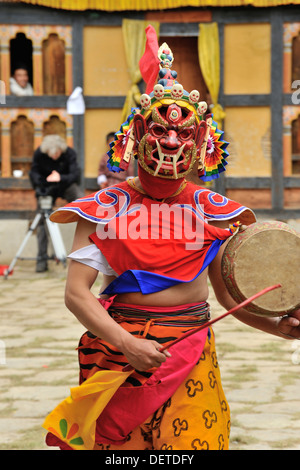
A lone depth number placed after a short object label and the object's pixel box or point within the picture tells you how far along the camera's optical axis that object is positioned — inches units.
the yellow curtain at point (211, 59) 502.3
